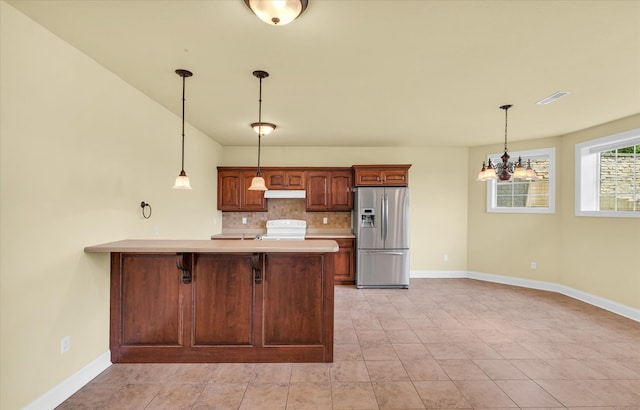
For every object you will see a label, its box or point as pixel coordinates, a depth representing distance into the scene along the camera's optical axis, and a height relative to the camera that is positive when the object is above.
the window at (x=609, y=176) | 3.84 +0.47
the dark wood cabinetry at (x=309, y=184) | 5.45 +0.41
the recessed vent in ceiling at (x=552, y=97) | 2.99 +1.21
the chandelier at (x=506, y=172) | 3.11 +0.40
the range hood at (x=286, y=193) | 5.39 +0.23
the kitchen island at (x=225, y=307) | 2.59 -0.95
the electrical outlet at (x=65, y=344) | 2.09 -1.05
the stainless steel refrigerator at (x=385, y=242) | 5.06 -0.64
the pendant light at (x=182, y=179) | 2.52 +0.23
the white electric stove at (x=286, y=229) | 5.44 -0.46
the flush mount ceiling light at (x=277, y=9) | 1.51 +1.06
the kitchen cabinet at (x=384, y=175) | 5.14 +0.57
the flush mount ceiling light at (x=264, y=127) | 3.58 +0.98
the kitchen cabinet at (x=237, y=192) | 5.44 +0.25
